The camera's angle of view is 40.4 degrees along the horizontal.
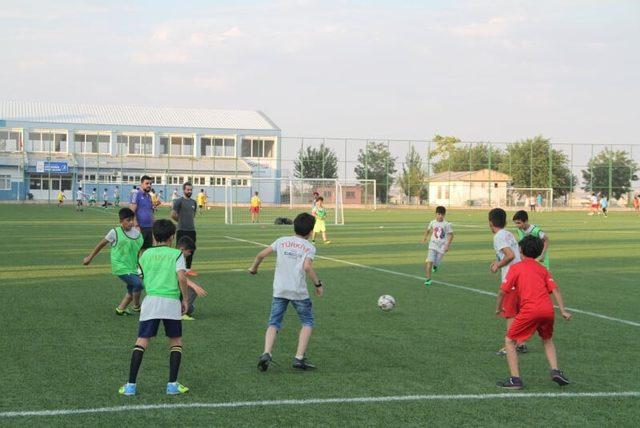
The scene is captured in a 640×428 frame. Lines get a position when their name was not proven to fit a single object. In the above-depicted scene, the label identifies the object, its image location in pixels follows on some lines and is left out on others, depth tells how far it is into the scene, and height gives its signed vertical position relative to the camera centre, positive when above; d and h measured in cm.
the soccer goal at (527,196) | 8356 -15
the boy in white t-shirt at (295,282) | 845 -88
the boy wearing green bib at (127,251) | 1190 -83
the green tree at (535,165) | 8725 +298
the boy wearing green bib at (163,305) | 743 -97
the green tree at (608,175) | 8594 +202
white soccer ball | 1266 -160
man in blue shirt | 1527 -35
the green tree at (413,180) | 8619 +136
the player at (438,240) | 1669 -89
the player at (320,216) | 2991 -80
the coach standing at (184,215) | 1588 -43
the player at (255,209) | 4700 -90
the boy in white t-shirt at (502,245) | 982 -59
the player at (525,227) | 1102 -42
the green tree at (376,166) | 8594 +270
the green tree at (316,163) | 8438 +290
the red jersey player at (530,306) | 773 -99
